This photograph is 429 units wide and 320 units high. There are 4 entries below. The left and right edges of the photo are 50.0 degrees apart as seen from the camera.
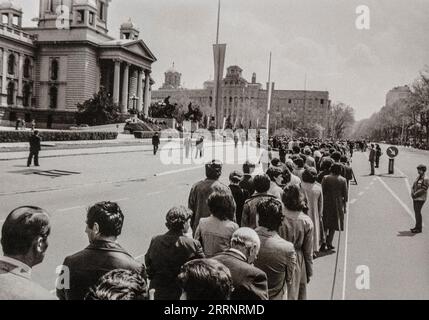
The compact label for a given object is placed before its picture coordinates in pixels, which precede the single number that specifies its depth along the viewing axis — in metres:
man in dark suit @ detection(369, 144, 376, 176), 23.67
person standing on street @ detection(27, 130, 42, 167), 17.45
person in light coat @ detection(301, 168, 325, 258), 7.62
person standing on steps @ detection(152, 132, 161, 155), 29.78
